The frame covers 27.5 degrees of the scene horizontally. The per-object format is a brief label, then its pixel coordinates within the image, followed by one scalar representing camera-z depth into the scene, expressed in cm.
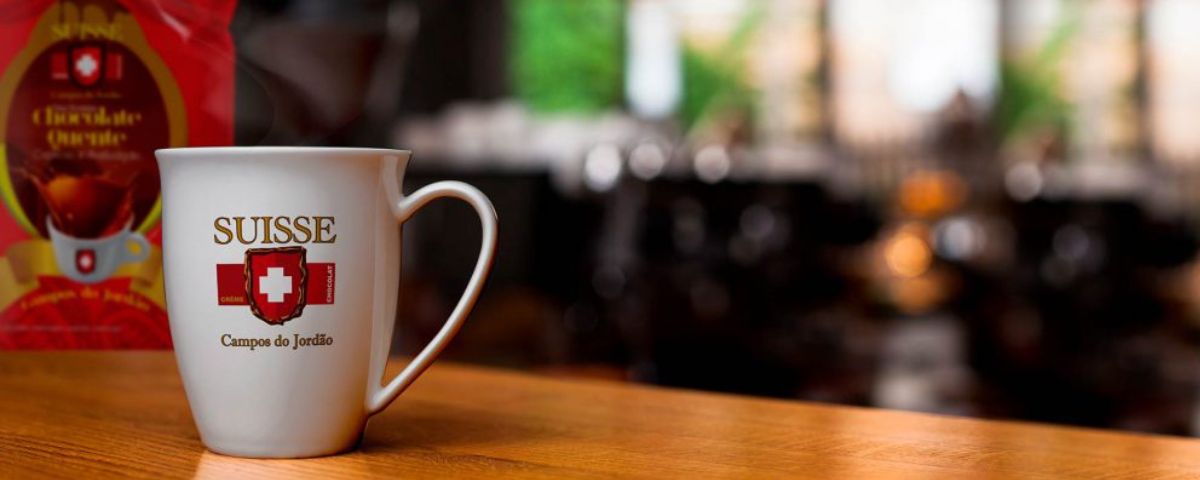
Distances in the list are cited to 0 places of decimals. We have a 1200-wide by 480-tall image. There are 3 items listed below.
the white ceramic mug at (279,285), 82
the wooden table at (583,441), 81
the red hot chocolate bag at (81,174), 91
